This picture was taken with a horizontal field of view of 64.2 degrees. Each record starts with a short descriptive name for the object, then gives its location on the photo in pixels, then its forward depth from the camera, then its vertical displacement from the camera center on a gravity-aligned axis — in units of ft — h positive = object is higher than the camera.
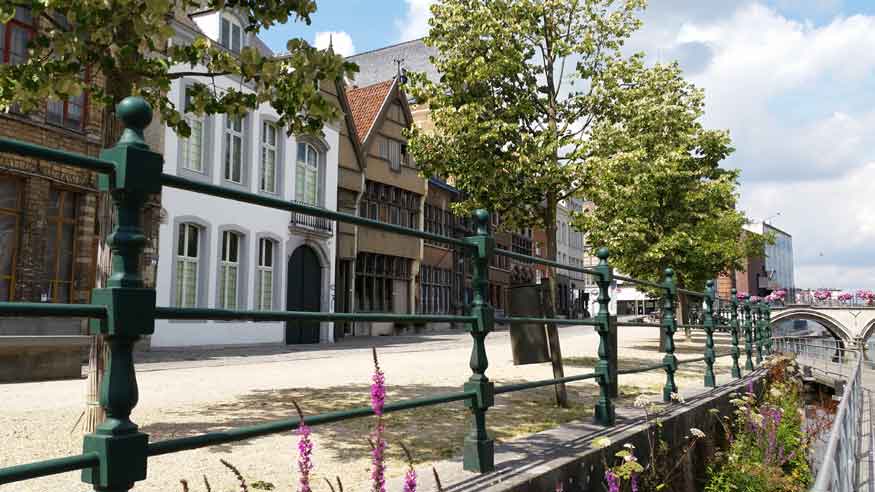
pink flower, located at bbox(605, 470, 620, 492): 8.98 -2.29
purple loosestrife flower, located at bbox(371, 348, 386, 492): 6.55 -1.15
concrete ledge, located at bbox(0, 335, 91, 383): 31.22 -2.33
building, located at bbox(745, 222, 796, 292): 383.28 +26.84
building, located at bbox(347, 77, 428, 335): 94.48 +15.17
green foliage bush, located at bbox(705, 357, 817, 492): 17.89 -4.20
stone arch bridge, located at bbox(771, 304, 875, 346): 192.13 -2.01
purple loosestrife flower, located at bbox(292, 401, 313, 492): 6.01 -1.28
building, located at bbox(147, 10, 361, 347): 59.21 +7.84
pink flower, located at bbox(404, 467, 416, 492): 6.86 -1.70
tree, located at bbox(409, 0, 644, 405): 30.30 +9.38
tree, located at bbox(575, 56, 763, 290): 64.59 +9.82
